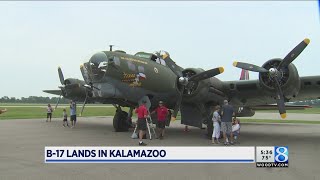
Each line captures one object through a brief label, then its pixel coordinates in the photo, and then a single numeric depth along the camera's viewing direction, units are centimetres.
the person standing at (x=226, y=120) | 1282
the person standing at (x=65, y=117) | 2167
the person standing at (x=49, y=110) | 2669
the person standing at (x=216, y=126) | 1329
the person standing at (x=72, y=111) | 2059
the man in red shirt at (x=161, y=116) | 1427
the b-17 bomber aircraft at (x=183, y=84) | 1402
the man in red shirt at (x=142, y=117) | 1256
